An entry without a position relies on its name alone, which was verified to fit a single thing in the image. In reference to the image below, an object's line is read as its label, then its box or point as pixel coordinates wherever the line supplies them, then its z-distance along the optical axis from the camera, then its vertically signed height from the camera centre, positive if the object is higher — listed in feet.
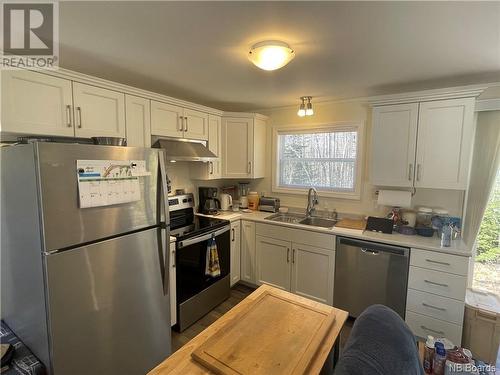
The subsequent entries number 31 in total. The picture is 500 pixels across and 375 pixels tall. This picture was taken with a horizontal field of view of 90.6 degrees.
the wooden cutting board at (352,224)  8.19 -1.91
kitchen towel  8.02 -3.06
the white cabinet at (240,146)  10.28 +0.87
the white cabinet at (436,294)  6.30 -3.28
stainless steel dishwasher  6.98 -3.16
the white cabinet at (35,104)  4.80 +1.24
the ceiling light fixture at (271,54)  4.69 +2.20
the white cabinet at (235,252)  9.43 -3.31
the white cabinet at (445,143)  6.68 +0.76
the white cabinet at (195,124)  8.62 +1.51
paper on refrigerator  4.46 -0.31
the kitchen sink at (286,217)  9.70 -2.03
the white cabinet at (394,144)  7.36 +0.76
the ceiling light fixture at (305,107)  8.68 +2.17
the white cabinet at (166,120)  7.56 +1.47
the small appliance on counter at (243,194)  11.20 -1.28
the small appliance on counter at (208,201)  10.12 -1.43
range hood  7.65 +0.55
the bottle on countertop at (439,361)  4.22 -3.26
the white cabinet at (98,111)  5.83 +1.34
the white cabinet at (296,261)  8.13 -3.26
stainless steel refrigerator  4.14 -1.85
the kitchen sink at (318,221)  9.33 -2.07
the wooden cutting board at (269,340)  2.80 -2.24
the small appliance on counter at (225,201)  10.71 -1.52
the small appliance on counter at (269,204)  10.53 -1.58
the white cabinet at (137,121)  6.91 +1.28
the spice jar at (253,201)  11.00 -1.52
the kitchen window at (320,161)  9.43 +0.29
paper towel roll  7.79 -0.93
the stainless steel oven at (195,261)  7.32 -3.02
